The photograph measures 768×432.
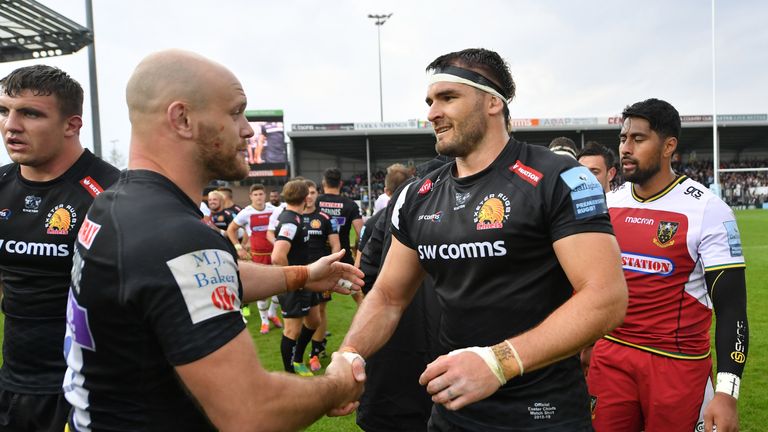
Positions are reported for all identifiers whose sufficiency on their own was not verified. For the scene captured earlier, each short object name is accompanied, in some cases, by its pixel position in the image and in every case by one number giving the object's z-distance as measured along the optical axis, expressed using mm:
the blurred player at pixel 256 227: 10336
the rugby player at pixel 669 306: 3105
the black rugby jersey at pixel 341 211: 8312
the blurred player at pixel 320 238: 7602
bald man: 1506
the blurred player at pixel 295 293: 6762
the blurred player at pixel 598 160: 5191
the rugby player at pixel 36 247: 2855
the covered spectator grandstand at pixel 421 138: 43938
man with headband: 1923
